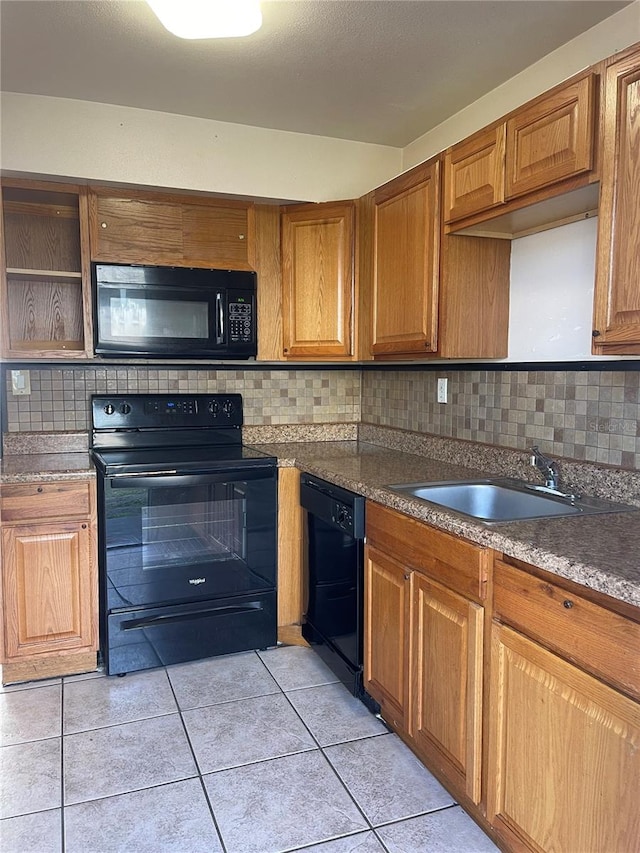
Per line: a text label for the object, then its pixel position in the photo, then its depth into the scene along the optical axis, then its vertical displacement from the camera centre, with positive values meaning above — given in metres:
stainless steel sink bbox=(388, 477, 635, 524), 2.04 -0.43
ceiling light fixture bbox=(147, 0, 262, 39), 1.59 +0.93
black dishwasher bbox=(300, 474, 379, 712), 2.29 -0.82
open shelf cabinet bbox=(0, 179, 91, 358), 2.69 +0.44
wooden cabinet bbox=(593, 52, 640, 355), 1.51 +0.38
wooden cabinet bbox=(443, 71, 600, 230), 1.66 +0.63
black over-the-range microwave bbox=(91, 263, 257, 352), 2.72 +0.27
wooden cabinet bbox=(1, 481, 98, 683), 2.43 -0.83
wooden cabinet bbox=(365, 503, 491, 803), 1.65 -0.80
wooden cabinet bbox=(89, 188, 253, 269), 2.71 +0.64
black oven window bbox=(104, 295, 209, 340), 2.74 +0.24
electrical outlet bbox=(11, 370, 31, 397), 2.87 -0.05
